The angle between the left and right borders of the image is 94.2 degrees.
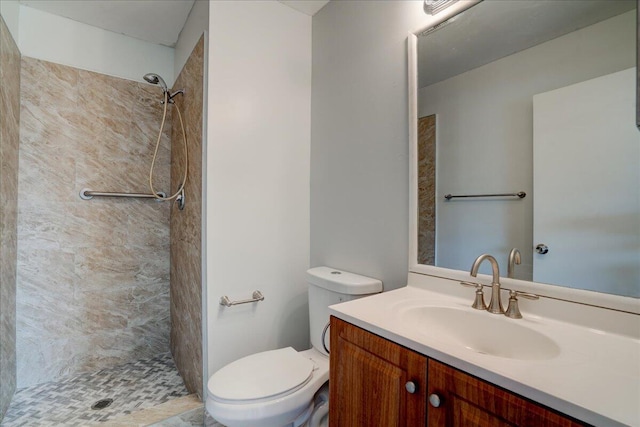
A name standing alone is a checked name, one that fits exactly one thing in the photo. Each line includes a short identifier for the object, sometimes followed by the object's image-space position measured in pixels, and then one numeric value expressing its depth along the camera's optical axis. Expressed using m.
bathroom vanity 0.56
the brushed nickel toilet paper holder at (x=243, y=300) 1.60
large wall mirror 0.86
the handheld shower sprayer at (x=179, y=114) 1.90
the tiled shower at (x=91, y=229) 1.76
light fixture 1.22
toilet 1.15
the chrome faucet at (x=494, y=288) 0.99
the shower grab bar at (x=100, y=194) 2.08
